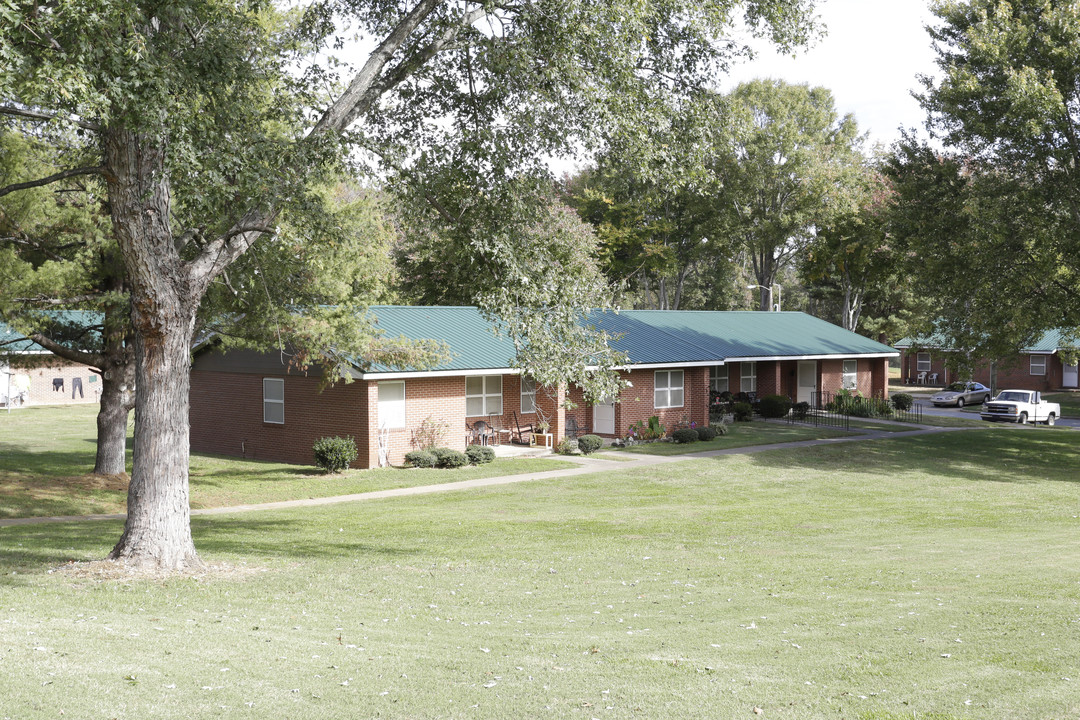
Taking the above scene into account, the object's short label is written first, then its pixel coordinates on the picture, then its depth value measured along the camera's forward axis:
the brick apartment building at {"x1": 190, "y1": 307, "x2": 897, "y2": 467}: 27.98
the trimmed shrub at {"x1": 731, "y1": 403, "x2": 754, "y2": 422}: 40.69
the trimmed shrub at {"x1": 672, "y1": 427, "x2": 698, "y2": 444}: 33.56
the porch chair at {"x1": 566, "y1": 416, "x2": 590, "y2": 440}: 33.94
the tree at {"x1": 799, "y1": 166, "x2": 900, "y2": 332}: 53.12
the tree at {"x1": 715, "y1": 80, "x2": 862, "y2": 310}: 57.31
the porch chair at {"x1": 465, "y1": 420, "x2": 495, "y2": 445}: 30.89
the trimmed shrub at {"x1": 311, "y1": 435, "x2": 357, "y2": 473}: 26.08
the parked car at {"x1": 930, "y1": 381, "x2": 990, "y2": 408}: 52.03
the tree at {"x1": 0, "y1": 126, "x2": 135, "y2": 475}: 18.62
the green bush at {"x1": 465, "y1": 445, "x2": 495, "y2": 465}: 28.27
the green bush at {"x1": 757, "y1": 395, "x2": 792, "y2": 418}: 41.69
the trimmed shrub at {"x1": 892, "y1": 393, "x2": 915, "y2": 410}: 46.31
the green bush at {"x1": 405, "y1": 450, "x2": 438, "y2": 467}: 27.44
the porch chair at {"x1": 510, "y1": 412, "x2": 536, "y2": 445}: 32.25
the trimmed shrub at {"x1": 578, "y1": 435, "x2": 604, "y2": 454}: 31.08
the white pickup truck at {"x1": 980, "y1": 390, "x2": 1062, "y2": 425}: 44.16
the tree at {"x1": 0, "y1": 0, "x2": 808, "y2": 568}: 10.15
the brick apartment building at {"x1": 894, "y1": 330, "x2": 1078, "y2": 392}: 56.72
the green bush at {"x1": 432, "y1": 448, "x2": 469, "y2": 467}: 27.77
